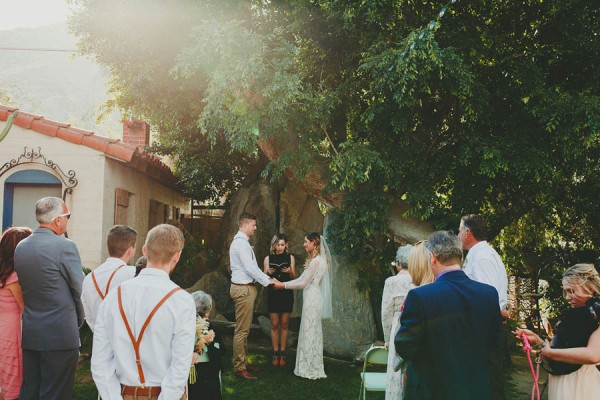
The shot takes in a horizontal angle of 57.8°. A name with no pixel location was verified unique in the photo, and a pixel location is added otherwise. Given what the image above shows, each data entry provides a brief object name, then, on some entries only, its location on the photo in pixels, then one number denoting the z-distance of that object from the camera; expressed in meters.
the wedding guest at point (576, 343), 3.88
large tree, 8.10
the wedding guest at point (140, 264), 6.38
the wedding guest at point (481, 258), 5.67
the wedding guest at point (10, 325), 4.65
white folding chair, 5.63
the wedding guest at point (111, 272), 4.63
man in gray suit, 4.52
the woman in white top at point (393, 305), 5.49
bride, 8.48
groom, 8.31
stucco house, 10.92
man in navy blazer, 3.22
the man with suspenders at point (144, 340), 3.18
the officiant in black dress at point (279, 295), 9.08
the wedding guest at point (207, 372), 5.04
